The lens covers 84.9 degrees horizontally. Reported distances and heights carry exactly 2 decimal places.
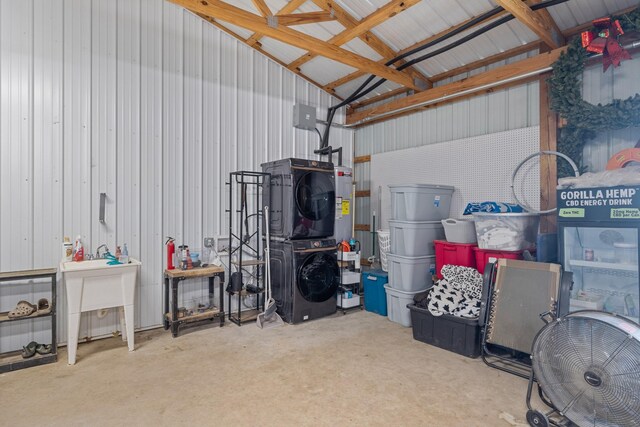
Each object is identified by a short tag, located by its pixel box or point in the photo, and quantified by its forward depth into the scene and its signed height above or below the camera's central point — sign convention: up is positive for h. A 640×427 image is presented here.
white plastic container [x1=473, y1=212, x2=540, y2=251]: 3.24 -0.15
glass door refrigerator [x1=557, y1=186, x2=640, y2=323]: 2.40 -0.24
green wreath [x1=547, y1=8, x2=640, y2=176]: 2.86 +0.92
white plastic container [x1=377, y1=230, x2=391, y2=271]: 4.36 -0.38
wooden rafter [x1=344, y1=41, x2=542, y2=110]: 3.59 +1.72
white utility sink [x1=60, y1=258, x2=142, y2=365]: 2.89 -0.64
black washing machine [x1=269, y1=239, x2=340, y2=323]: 3.93 -0.73
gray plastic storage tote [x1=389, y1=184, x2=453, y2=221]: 3.91 +0.15
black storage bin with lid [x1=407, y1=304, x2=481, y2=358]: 3.07 -1.09
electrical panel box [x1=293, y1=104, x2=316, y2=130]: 4.88 +1.39
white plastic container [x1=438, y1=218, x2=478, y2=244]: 3.68 -0.17
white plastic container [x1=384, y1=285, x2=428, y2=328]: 3.89 -1.03
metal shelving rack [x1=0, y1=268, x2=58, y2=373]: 2.79 -0.91
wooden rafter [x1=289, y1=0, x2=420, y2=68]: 3.10 +1.85
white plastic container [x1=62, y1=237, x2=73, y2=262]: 3.18 -0.32
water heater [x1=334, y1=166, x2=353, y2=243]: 4.55 +0.15
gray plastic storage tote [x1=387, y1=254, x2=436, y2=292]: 3.88 -0.65
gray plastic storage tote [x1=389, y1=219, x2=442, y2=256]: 3.91 -0.25
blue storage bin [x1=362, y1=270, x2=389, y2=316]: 4.31 -0.97
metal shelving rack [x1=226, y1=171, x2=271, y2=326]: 4.07 -0.21
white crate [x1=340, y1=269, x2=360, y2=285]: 4.41 -0.80
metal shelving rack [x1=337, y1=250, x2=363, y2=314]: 4.38 -0.82
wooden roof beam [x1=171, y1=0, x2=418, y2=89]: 2.94 +1.73
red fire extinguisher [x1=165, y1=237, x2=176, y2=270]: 3.78 -0.40
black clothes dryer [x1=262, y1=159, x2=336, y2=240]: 3.96 +0.20
